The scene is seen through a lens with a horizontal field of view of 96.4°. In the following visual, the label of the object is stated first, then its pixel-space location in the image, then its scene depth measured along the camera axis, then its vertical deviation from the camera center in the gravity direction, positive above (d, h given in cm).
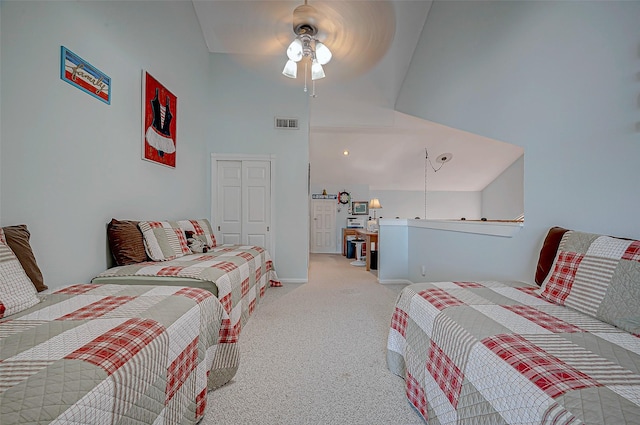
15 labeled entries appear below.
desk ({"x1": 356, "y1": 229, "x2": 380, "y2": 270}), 523 -52
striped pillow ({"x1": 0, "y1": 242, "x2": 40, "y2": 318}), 120 -35
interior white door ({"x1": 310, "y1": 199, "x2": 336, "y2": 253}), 784 -40
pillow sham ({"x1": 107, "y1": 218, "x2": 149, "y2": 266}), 224 -27
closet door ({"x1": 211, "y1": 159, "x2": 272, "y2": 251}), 424 +19
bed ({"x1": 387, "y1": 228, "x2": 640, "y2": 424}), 77 -46
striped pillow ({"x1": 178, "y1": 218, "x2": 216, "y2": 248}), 316 -23
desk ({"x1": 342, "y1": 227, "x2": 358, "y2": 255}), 735 -57
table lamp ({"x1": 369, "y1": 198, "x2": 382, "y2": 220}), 702 +19
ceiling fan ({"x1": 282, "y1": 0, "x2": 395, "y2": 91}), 291 +219
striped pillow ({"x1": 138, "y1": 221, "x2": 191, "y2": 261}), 242 -28
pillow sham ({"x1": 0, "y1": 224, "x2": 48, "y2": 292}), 142 -21
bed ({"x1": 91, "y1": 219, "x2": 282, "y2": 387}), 199 -46
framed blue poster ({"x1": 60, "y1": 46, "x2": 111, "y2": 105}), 183 +92
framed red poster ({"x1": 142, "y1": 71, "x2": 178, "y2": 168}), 271 +90
